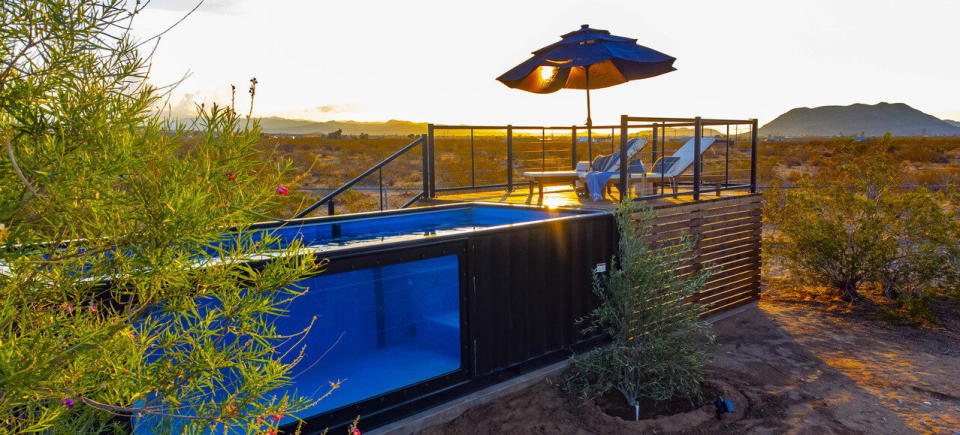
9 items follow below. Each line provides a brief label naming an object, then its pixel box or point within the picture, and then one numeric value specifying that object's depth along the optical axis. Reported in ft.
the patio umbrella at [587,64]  28.19
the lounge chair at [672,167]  26.22
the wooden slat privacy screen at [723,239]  23.17
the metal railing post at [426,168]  30.02
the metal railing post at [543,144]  35.40
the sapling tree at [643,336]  17.03
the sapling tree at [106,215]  5.89
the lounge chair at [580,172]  29.68
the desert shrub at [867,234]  26.04
